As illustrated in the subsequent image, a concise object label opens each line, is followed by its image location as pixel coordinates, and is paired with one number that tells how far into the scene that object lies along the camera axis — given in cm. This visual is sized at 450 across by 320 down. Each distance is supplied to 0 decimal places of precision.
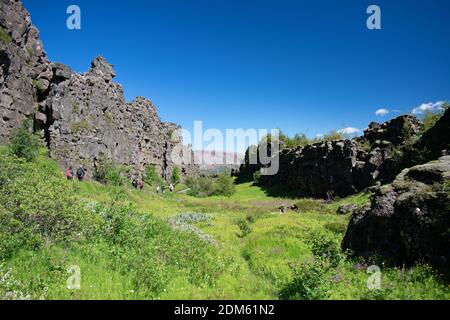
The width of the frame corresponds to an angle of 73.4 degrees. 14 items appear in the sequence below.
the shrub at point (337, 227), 2464
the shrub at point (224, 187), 7688
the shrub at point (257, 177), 9881
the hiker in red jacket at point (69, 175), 3949
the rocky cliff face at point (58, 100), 4644
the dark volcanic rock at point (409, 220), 1148
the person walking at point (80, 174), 4253
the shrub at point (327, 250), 1235
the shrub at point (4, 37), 4455
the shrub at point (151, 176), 8856
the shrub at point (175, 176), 11020
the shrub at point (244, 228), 2522
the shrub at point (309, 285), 988
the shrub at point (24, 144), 3706
